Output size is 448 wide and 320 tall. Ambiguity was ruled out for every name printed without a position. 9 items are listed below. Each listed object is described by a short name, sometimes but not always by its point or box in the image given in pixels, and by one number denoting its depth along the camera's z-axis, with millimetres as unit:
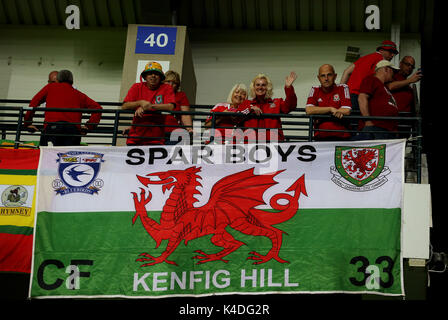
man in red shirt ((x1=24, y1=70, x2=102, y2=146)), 19187
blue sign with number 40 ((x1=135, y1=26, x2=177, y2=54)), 26234
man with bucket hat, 18703
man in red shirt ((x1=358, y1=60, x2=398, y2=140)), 18203
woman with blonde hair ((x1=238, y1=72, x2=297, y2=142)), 18344
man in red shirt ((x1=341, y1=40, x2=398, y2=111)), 20489
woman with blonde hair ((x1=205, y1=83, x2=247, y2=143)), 18978
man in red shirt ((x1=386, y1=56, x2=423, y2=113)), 19672
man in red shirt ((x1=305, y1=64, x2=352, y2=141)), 18297
